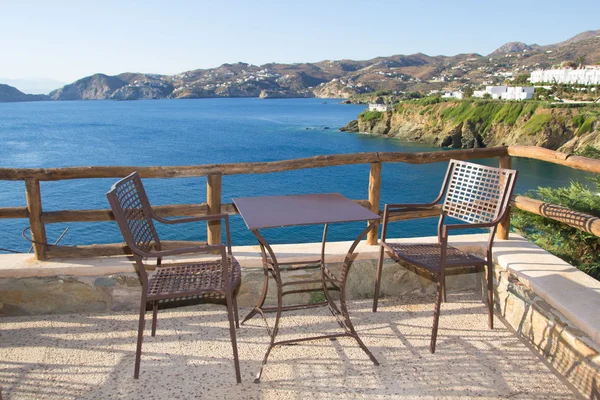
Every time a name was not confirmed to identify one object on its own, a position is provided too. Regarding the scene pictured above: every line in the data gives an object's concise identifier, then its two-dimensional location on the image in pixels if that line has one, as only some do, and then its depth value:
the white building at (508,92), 63.72
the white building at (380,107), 60.88
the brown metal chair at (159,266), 2.20
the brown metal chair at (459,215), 2.72
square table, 2.34
